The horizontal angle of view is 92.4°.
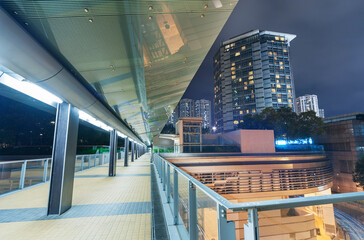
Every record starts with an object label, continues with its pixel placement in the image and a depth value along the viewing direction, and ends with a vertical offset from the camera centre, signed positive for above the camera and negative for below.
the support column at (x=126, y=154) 14.65 -0.52
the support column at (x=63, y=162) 3.93 -0.32
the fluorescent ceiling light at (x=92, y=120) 5.79 +1.07
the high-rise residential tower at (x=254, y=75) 65.88 +28.68
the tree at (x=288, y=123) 31.30 +4.60
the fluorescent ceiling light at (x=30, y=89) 2.96 +1.13
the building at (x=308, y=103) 149.38 +38.39
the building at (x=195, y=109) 168.88 +37.73
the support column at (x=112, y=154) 9.57 -0.34
